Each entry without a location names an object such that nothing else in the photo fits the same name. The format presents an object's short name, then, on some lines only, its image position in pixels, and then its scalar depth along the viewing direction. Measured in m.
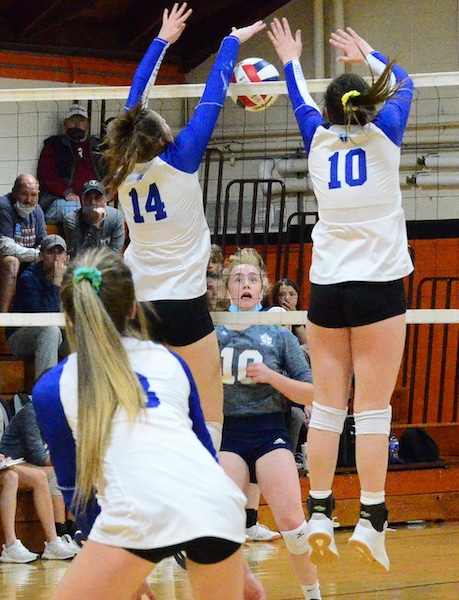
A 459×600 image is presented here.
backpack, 15.31
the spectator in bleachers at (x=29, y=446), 12.89
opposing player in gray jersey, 8.53
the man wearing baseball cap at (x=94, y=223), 15.29
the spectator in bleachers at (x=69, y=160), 18.54
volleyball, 8.93
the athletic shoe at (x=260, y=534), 13.15
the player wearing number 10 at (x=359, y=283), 7.56
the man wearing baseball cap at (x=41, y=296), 14.49
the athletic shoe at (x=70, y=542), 12.44
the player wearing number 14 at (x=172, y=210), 7.88
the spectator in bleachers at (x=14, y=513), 12.18
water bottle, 14.94
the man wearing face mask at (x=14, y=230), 14.97
